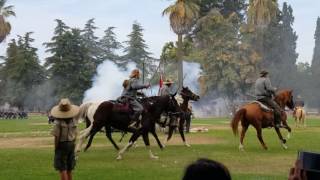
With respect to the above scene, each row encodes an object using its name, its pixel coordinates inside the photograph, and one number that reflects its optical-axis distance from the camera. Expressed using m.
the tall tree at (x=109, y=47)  86.01
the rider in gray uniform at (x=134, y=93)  16.98
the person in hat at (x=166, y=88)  22.22
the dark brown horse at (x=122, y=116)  16.95
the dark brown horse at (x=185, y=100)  20.45
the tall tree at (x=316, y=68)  95.69
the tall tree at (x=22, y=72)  87.44
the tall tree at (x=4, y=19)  54.77
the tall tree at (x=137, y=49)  90.44
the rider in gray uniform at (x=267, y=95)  18.83
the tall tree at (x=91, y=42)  81.02
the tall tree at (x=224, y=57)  69.50
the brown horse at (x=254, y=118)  18.38
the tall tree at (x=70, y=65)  72.00
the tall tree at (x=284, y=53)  82.56
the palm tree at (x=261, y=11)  55.34
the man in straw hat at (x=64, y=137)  10.94
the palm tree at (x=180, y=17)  41.41
